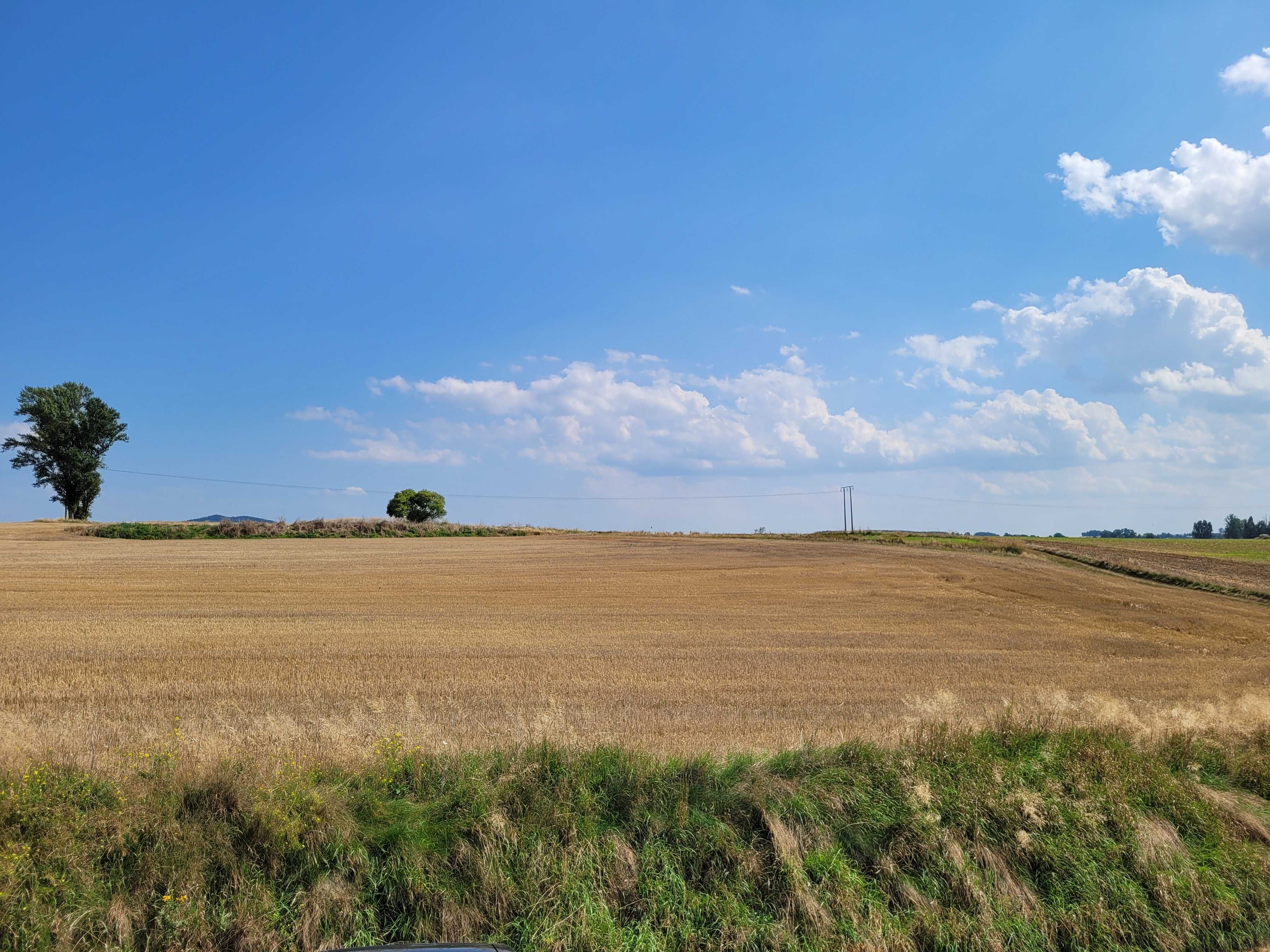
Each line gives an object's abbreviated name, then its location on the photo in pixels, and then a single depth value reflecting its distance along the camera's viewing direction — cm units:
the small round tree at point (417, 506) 8525
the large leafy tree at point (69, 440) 7050
